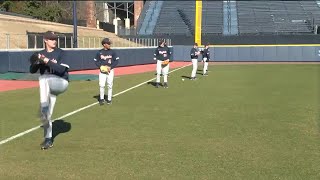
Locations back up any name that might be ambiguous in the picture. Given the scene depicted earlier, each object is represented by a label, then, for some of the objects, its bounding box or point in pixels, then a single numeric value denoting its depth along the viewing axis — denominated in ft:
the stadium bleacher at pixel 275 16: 170.95
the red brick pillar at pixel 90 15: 196.03
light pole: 94.50
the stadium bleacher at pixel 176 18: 175.32
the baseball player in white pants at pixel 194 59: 70.05
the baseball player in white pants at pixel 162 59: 57.11
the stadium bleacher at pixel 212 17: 174.67
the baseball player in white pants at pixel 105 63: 40.47
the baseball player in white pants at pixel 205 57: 81.80
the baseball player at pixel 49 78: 22.88
